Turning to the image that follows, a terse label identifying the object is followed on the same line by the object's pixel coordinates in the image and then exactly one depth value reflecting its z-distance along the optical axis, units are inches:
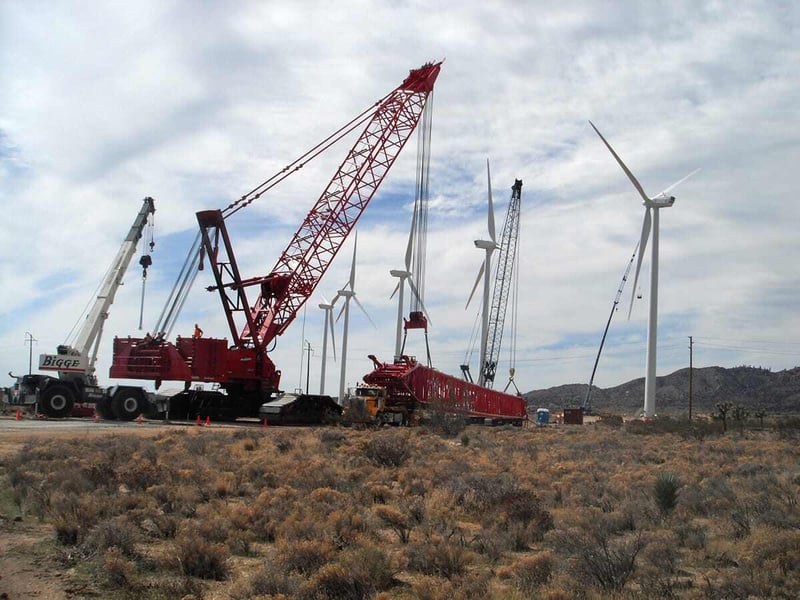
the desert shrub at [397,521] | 494.5
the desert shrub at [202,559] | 410.9
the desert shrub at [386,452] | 860.0
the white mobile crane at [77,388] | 1681.8
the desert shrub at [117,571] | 384.5
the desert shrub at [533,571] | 375.9
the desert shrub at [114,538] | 434.6
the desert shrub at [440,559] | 409.4
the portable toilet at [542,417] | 2910.9
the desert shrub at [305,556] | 405.7
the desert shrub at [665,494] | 581.3
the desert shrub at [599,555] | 373.2
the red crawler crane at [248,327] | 1729.8
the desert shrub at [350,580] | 363.6
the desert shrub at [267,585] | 364.2
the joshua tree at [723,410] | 1811.0
